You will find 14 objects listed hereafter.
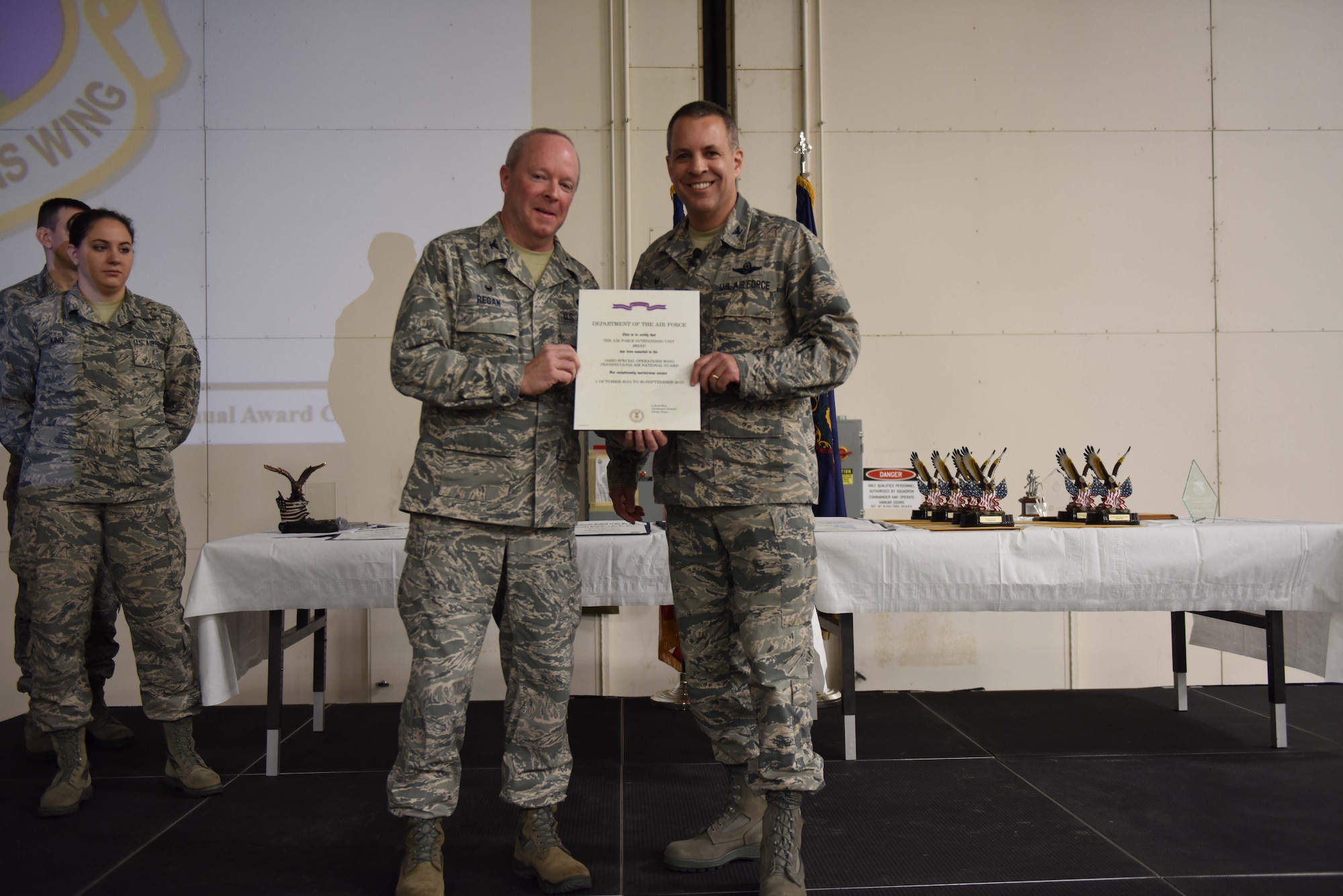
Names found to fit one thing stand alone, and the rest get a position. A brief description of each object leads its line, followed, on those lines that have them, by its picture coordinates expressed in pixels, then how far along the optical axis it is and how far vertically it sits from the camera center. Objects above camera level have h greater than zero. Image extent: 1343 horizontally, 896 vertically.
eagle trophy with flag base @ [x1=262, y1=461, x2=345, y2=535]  3.01 -0.25
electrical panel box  3.69 -0.08
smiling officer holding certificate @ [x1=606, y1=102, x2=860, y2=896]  1.77 -0.05
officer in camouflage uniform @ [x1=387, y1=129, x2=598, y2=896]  1.75 -0.12
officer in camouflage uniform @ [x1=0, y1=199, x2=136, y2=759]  3.00 -0.54
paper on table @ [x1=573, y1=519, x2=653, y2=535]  3.01 -0.30
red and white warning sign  3.69 -0.18
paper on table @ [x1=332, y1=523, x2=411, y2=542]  2.83 -0.31
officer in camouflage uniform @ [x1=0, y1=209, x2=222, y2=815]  2.45 -0.14
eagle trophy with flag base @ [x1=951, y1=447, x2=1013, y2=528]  2.98 -0.19
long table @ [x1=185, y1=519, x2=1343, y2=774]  2.79 -0.43
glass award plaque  3.02 -0.19
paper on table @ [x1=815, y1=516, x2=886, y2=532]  2.95 -0.29
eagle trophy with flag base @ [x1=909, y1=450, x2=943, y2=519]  3.23 -0.17
